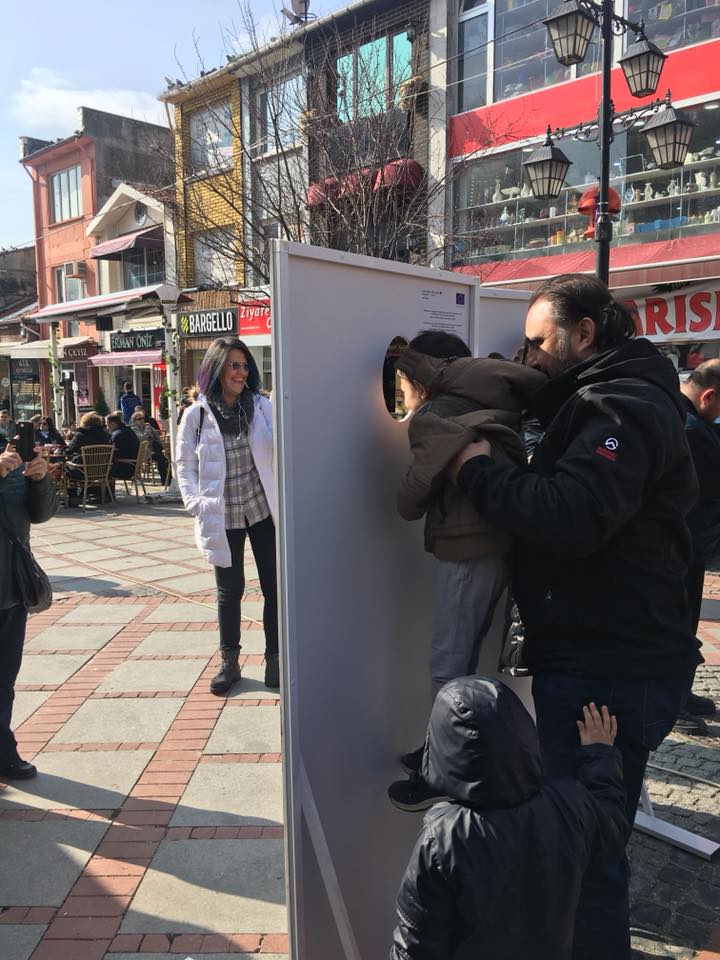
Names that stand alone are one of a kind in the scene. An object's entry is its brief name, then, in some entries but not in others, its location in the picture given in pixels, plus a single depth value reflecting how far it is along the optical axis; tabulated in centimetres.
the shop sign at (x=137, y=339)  2062
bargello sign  1959
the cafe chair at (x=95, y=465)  1125
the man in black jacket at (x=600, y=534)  162
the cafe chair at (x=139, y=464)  1226
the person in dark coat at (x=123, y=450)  1202
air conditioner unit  2540
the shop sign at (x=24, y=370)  2909
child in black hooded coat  148
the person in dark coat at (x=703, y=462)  287
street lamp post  724
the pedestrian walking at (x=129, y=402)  1677
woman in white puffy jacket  401
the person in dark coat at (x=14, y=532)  316
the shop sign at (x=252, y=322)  1870
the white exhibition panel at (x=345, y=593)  178
